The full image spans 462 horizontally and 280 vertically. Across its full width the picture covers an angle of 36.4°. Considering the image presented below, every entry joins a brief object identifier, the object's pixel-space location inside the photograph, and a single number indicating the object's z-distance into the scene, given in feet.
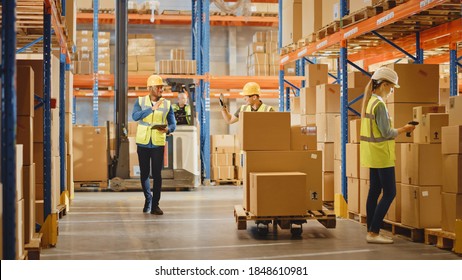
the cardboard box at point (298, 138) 27.07
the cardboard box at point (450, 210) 21.76
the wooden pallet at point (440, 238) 22.20
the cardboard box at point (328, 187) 35.35
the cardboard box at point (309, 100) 37.86
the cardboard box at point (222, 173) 56.08
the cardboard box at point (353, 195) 29.90
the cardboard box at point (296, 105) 43.73
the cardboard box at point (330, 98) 35.14
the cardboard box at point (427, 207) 24.04
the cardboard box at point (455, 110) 22.17
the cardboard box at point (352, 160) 29.81
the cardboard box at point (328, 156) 35.29
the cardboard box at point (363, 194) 28.43
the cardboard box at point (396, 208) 25.84
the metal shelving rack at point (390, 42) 26.86
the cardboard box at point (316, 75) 39.91
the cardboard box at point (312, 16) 36.91
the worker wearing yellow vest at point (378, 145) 23.00
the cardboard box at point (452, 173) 21.77
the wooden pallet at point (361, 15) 29.27
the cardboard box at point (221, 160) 56.39
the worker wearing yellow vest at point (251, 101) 30.96
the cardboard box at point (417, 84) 26.73
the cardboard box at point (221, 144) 56.49
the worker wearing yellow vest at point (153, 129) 31.83
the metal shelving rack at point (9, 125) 14.10
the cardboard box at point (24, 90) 19.31
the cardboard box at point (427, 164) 24.04
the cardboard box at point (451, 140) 21.74
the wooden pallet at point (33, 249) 18.92
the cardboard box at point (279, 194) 25.11
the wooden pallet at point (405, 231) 24.27
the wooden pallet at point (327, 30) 33.68
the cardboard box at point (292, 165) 26.53
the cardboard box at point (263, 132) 26.50
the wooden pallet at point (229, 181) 55.88
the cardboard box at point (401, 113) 26.91
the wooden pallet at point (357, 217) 28.81
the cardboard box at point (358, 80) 34.27
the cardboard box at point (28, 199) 18.84
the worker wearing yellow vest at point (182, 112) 48.40
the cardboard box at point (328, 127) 35.14
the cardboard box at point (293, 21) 41.52
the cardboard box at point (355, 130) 29.37
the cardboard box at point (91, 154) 48.37
